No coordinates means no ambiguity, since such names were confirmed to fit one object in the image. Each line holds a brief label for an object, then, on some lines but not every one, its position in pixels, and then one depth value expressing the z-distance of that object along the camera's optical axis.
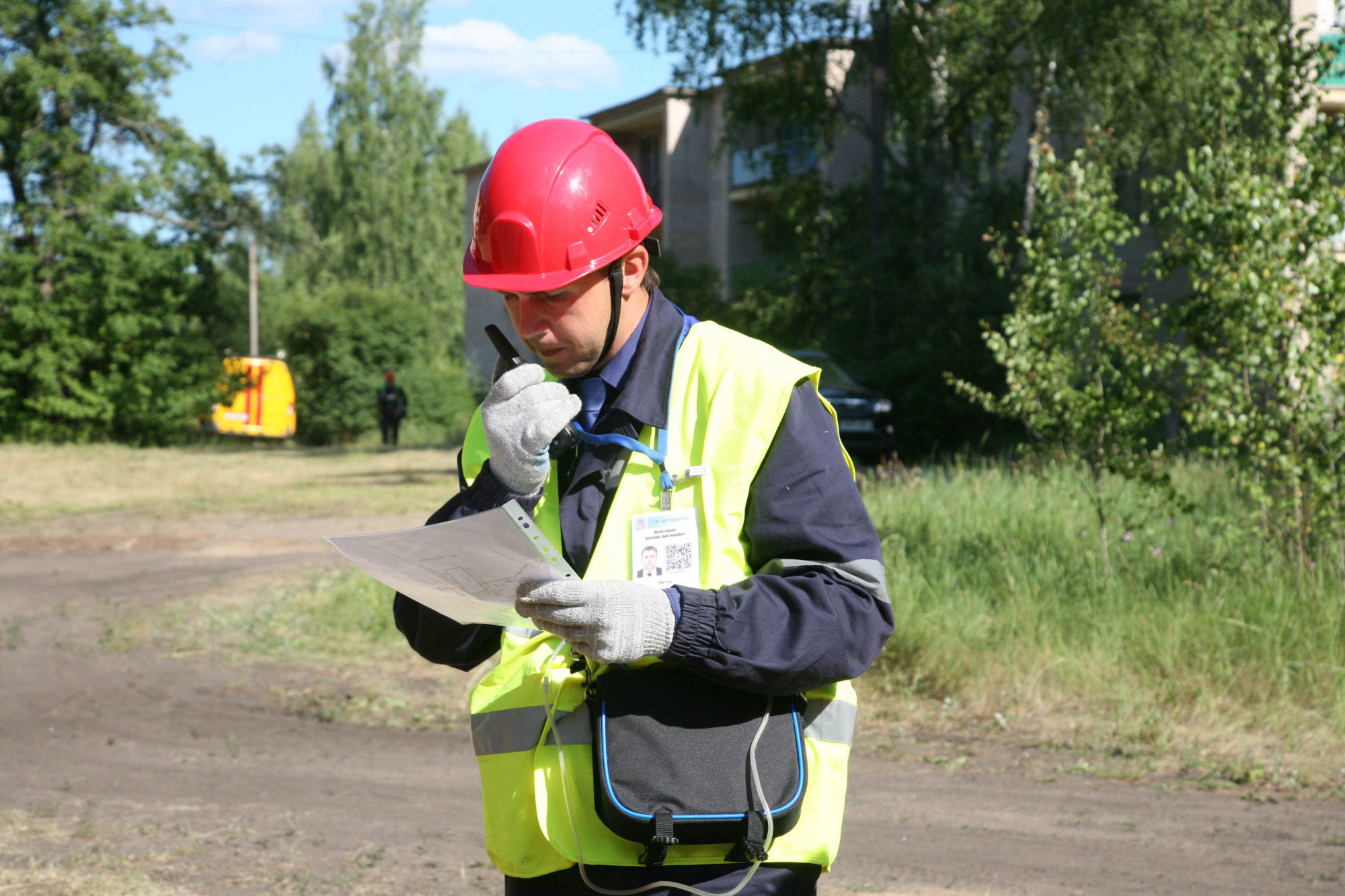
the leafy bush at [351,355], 34.81
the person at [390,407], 31.28
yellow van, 35.22
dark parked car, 18.28
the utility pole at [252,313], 45.84
